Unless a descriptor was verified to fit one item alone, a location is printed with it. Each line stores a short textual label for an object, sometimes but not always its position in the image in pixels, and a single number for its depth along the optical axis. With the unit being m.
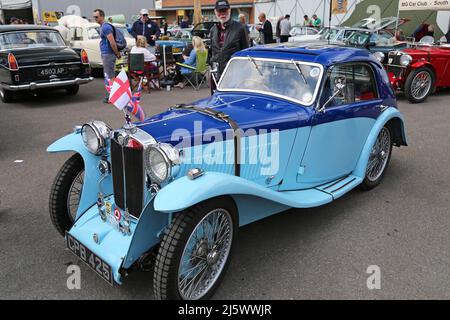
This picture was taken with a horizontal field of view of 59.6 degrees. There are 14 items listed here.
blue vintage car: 2.51
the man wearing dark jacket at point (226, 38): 5.41
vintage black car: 8.04
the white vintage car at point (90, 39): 11.96
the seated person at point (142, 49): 9.72
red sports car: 8.66
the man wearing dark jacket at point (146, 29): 11.02
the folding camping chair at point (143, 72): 9.40
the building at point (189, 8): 38.50
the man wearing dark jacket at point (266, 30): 13.95
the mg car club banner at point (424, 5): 12.43
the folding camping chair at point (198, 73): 10.05
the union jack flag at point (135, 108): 3.09
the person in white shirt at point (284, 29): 16.08
